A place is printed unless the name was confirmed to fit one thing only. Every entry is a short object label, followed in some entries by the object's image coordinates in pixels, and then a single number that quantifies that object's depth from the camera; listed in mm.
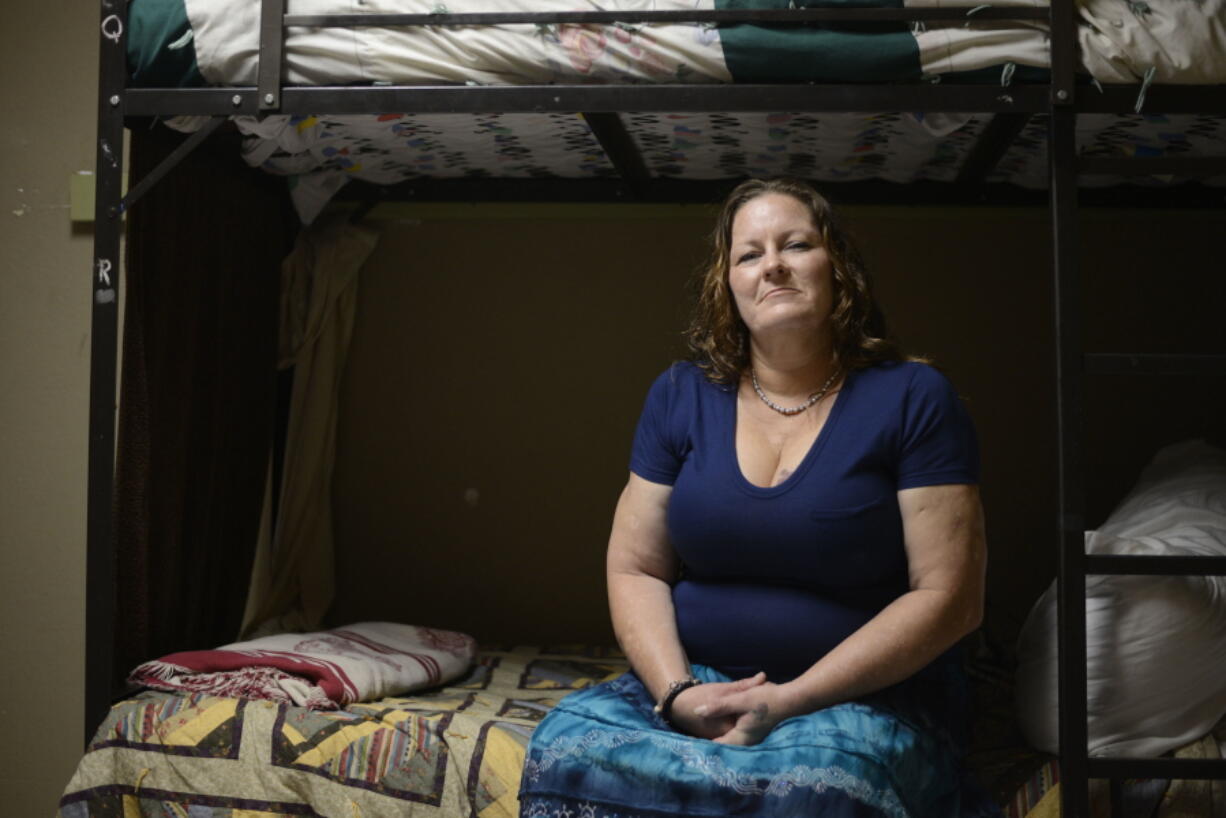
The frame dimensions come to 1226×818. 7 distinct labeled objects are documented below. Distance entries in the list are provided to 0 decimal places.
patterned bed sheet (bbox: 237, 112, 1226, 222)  2615
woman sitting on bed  1839
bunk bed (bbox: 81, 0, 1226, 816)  2131
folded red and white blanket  2455
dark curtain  2631
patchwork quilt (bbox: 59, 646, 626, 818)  2221
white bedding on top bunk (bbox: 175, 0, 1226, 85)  2117
